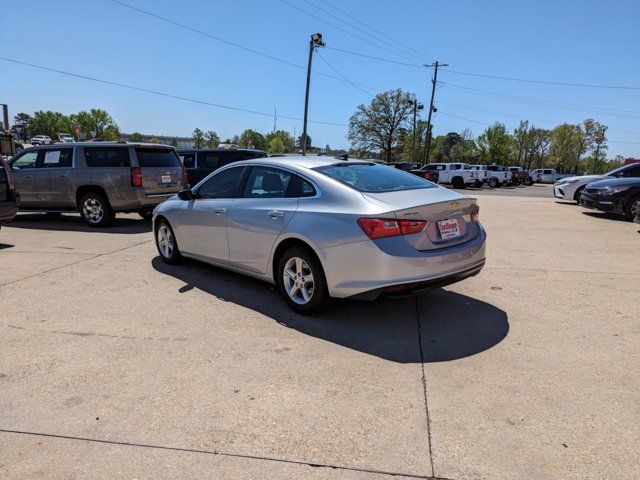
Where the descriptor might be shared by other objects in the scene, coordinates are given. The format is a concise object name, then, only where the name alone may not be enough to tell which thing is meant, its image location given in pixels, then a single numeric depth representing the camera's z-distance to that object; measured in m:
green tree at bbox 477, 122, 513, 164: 74.88
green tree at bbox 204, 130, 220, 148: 118.31
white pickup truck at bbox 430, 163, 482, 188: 32.84
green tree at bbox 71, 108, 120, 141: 108.56
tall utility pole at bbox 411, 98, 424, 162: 52.81
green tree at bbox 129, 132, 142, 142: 116.00
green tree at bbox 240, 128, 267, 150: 114.13
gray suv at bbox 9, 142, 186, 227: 9.59
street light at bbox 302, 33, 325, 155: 25.86
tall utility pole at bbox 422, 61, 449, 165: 51.16
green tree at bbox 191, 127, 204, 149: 117.75
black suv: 13.80
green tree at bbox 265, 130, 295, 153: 140.23
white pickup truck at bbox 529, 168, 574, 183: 52.51
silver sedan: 3.77
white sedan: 14.14
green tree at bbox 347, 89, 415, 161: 73.19
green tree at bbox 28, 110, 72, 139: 124.06
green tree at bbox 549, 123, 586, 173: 80.00
